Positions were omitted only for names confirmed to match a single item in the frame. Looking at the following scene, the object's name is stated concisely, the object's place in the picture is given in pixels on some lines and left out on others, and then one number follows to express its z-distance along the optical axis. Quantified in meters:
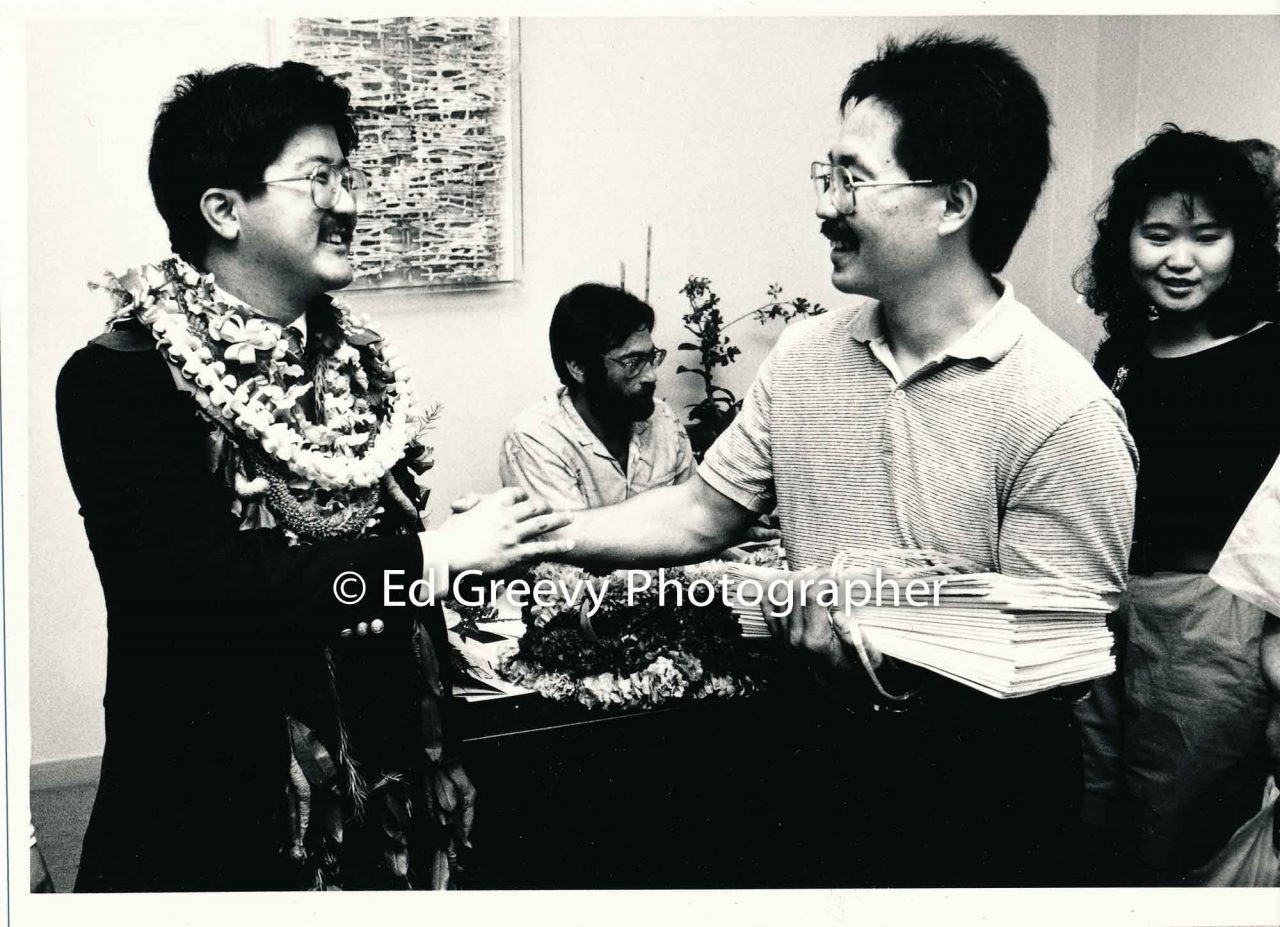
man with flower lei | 1.37
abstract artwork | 2.13
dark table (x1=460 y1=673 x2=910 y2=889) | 1.79
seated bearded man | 2.44
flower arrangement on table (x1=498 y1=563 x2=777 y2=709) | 1.80
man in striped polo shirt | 1.54
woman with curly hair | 1.86
